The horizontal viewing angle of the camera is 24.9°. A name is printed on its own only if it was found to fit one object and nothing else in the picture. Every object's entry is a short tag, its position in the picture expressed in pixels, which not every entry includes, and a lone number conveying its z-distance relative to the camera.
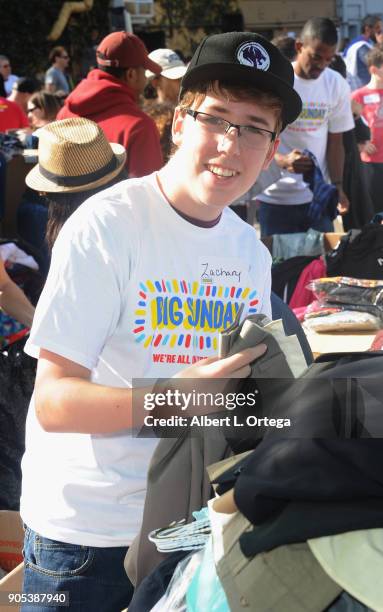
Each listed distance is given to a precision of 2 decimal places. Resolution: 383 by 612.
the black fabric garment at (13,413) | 3.46
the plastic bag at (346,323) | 3.38
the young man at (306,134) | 5.20
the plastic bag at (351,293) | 3.51
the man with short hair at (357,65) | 8.81
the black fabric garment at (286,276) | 4.25
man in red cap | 4.14
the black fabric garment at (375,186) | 6.39
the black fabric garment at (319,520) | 1.12
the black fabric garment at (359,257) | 4.18
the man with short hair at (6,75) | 12.71
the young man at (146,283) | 1.60
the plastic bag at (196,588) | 1.22
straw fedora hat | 3.21
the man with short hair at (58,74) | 13.16
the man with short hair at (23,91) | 10.60
